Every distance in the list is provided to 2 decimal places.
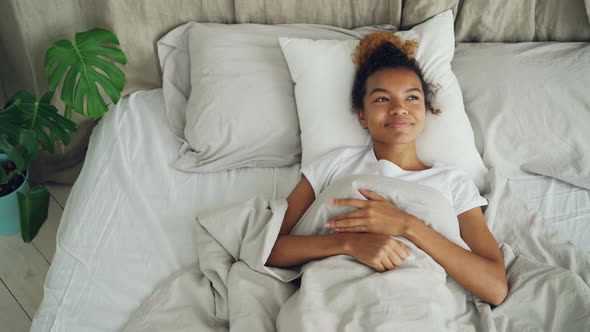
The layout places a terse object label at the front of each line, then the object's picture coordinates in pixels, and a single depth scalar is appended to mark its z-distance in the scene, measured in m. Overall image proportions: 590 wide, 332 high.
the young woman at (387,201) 1.15
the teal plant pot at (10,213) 1.75
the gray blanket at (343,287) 1.03
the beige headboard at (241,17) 1.69
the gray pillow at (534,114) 1.47
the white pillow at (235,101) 1.52
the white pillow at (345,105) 1.47
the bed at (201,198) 1.15
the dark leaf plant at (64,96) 1.54
